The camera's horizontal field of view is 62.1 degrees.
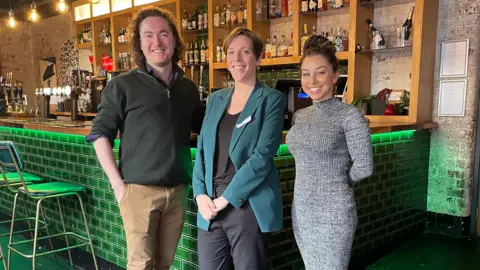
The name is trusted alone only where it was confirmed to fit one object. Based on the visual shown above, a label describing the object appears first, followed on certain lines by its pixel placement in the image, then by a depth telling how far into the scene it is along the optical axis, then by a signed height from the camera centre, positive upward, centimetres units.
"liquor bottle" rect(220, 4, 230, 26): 481 +96
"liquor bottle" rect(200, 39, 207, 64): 516 +55
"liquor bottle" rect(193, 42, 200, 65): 526 +54
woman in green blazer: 158 -29
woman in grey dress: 150 -26
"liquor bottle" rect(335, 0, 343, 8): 390 +92
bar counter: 232 -71
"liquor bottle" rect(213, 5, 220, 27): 486 +96
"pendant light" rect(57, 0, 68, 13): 484 +113
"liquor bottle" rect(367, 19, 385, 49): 378 +54
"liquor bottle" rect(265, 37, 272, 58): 452 +52
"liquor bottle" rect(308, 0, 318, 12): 407 +93
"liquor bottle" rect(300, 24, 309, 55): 421 +67
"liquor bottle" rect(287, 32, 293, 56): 432 +51
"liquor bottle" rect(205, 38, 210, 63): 512 +53
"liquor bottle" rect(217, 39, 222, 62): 491 +57
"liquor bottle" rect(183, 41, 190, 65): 537 +54
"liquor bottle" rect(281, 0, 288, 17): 436 +97
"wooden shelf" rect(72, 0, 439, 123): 345 +52
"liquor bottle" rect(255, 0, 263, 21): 457 +99
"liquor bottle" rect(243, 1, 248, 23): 459 +95
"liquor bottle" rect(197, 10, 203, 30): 509 +97
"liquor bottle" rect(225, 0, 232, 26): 475 +98
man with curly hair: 174 -16
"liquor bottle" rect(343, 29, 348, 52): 397 +53
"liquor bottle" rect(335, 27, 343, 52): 394 +53
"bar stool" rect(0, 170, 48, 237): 287 -62
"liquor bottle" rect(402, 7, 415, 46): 358 +62
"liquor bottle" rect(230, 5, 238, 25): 471 +95
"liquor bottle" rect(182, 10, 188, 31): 526 +98
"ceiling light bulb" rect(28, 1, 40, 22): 527 +112
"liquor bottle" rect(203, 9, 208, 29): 504 +97
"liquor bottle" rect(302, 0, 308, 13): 414 +94
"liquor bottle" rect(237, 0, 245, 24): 465 +95
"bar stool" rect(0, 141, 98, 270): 255 -60
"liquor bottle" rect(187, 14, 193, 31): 524 +97
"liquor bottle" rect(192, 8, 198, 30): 518 +99
